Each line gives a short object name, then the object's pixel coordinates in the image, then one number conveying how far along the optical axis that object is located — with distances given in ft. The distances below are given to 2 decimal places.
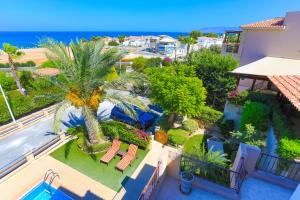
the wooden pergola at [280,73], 32.53
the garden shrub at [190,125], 55.16
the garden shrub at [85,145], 44.98
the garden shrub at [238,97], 50.18
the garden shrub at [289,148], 23.15
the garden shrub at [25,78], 83.25
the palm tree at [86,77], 36.42
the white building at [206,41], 293.23
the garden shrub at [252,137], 33.98
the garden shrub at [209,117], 57.26
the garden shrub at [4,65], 148.86
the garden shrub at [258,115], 38.14
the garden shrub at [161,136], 50.26
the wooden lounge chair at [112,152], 41.52
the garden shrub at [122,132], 46.98
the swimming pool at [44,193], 34.22
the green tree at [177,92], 47.74
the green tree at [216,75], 62.85
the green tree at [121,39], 353.10
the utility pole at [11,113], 53.42
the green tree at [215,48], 168.47
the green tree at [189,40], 147.33
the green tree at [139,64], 118.46
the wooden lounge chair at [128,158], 39.47
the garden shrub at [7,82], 80.30
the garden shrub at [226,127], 53.78
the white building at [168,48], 236.32
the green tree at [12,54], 65.77
